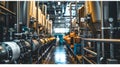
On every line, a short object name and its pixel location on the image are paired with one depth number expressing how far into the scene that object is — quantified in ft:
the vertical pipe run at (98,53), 6.02
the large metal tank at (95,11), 8.79
